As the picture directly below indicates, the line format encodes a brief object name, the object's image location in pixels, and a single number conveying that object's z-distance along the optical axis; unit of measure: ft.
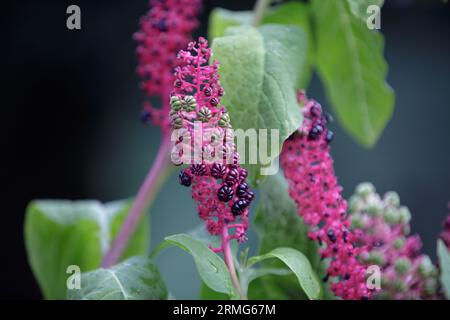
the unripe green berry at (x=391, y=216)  2.93
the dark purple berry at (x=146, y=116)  3.14
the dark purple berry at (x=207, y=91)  2.62
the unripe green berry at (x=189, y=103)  2.60
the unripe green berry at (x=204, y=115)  2.60
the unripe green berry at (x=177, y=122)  2.60
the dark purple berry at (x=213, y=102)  2.61
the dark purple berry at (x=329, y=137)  2.82
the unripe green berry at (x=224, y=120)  2.60
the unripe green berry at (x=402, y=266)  2.86
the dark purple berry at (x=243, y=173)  2.63
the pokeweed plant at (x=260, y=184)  2.64
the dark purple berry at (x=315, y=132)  2.80
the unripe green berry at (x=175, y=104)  2.60
